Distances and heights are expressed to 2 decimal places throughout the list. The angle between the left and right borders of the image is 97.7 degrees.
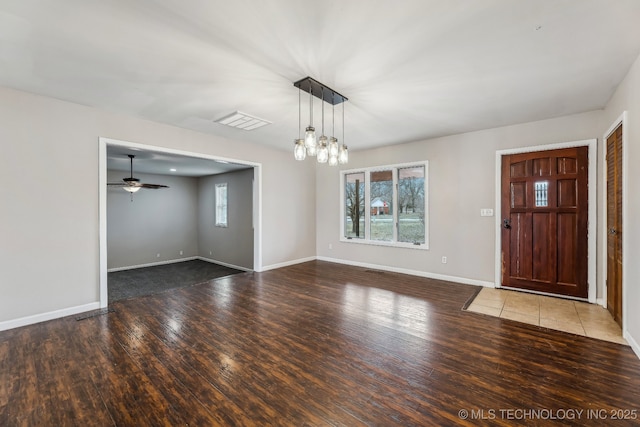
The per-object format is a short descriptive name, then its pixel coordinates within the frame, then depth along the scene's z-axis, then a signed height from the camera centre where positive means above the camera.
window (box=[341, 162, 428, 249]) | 5.47 +0.14
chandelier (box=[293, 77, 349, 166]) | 2.91 +0.77
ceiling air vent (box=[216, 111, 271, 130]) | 3.88 +1.34
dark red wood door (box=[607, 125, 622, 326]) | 3.02 -0.14
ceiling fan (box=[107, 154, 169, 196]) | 5.61 +0.55
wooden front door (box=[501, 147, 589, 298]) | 3.93 -0.13
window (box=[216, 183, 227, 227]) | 7.71 +0.20
